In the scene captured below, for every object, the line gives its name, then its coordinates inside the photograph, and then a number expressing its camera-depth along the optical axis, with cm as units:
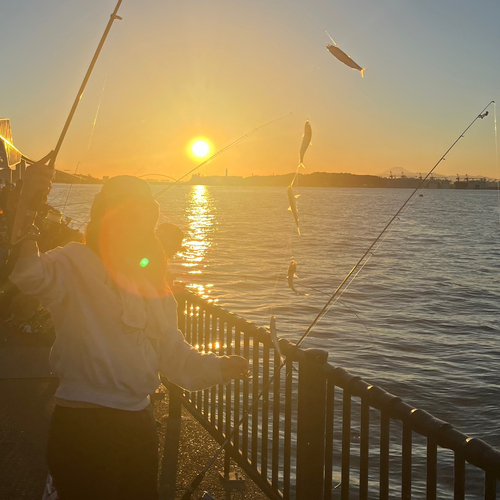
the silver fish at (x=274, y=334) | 329
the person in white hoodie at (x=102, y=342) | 249
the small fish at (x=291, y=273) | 356
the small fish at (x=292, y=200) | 323
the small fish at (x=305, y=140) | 319
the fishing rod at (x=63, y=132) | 245
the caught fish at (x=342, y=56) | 301
